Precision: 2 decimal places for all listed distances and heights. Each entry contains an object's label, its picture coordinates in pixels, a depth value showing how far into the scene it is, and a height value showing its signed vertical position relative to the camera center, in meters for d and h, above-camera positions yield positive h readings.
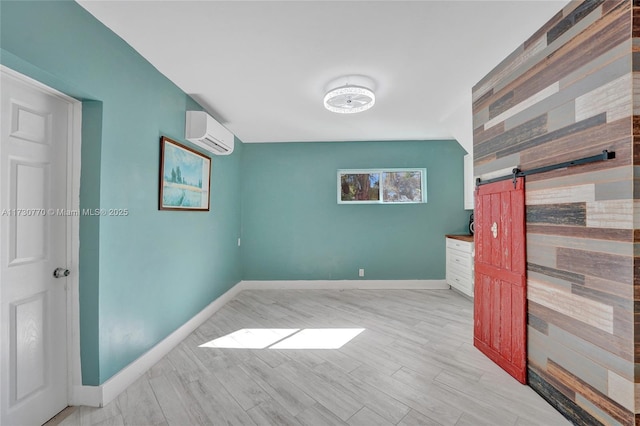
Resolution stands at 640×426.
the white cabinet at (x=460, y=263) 3.72 -0.75
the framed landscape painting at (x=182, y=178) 2.38 +0.38
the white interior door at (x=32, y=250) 1.41 -0.23
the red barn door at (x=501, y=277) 1.95 -0.53
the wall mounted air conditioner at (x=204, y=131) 2.73 +0.91
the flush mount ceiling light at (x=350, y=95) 2.39 +1.16
